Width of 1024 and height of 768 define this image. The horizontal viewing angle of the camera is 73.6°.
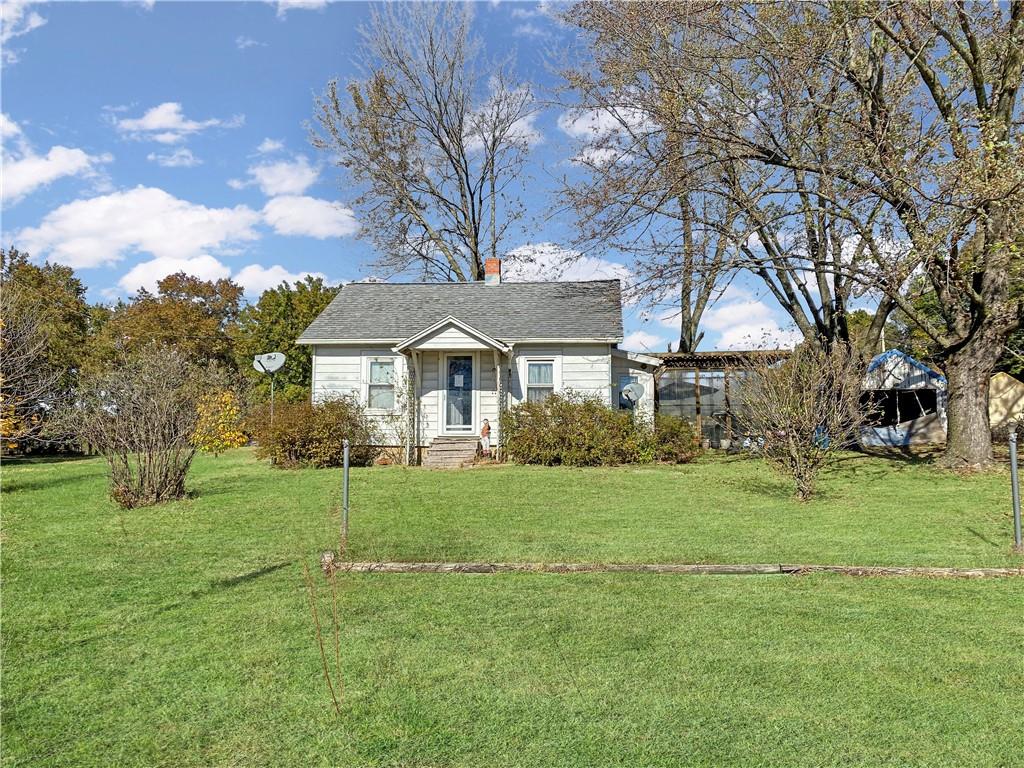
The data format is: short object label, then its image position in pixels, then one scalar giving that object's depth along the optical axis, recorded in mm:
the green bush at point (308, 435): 15031
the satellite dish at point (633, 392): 18266
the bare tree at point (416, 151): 26469
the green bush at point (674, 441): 15906
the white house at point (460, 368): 17172
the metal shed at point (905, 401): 21484
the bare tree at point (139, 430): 9383
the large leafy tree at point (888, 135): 11688
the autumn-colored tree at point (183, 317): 33875
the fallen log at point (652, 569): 5922
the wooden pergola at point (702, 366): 17469
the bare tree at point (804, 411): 10102
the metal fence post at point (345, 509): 6952
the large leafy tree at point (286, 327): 29875
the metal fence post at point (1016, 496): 6614
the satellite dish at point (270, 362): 20188
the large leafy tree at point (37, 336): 11234
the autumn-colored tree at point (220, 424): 13133
